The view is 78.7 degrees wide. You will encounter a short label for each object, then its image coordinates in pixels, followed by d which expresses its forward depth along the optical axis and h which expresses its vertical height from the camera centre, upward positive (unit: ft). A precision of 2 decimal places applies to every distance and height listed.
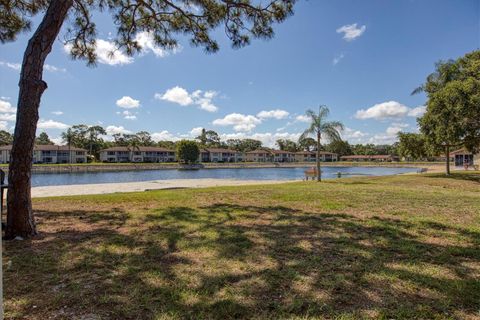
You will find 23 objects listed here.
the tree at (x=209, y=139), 330.54 +23.91
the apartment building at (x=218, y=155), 286.66 +3.98
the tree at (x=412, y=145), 73.15 +2.79
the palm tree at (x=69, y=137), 227.81 +19.36
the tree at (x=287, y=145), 368.89 +16.28
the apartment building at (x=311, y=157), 343.67 +0.90
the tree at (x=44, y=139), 282.85 +22.12
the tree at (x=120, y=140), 273.54 +19.15
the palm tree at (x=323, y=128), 54.29 +5.56
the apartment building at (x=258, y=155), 320.29 +3.55
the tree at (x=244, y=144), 344.98 +17.39
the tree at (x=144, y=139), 287.89 +20.94
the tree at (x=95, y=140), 257.96 +18.42
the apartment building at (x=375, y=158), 326.65 -1.37
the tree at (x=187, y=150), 214.90 +6.93
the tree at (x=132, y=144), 253.85 +15.24
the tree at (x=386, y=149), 359.62 +9.57
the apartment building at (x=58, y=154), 218.59 +5.62
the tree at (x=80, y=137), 248.11 +20.71
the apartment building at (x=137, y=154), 245.04 +5.29
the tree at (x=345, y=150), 345.43 +8.36
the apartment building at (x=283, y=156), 327.51 +2.32
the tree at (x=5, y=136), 222.28 +21.02
